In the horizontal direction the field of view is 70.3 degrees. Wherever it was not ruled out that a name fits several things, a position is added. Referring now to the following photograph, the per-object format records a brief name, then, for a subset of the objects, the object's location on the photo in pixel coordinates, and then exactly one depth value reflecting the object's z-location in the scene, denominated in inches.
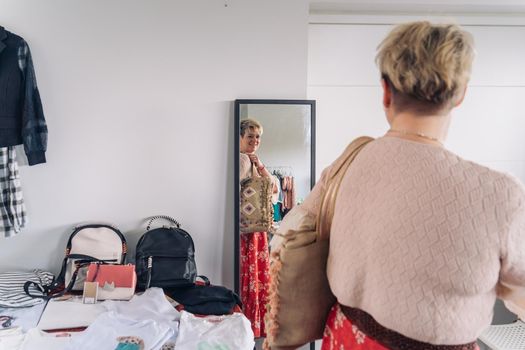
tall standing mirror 78.8
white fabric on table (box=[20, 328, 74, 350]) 52.4
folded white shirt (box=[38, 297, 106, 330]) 59.5
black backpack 70.2
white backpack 70.9
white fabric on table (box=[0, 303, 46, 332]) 59.6
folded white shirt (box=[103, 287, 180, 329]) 59.8
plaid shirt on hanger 73.0
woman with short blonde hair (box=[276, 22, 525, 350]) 25.0
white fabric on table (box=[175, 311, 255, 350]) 53.8
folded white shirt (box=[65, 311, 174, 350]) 52.5
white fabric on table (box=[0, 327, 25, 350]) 53.1
